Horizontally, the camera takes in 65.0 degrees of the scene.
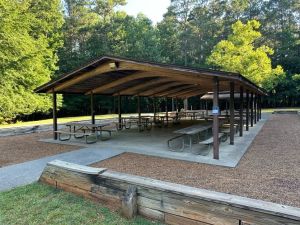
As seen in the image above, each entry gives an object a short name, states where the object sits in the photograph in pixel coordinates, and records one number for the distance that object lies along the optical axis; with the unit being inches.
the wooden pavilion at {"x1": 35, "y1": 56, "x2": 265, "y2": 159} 245.4
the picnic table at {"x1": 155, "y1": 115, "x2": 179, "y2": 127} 565.5
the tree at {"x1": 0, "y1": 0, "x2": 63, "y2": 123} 558.9
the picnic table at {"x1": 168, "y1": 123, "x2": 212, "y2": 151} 294.4
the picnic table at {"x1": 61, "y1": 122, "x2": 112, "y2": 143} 355.0
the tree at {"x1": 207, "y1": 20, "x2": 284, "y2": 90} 809.5
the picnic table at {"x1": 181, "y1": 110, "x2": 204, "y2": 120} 759.1
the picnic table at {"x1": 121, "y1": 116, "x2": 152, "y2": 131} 518.0
